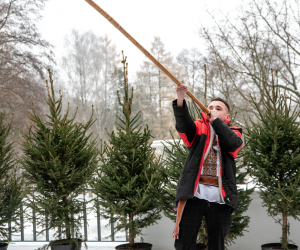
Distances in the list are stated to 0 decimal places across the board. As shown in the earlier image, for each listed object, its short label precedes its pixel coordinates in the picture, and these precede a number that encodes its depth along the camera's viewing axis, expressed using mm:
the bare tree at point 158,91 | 15328
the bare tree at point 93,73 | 15586
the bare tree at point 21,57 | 11836
